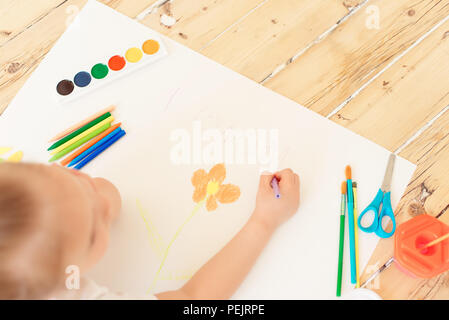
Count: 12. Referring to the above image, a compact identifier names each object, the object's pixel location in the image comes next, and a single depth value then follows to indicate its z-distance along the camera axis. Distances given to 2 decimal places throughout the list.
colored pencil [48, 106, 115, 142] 0.69
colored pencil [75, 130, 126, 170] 0.68
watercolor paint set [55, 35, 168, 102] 0.72
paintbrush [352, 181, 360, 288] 0.64
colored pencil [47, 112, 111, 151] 0.69
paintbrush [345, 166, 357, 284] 0.64
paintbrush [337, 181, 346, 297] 0.64
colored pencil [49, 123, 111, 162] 0.69
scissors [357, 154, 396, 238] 0.65
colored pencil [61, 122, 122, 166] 0.68
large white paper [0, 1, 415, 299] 0.64
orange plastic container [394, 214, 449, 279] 0.61
